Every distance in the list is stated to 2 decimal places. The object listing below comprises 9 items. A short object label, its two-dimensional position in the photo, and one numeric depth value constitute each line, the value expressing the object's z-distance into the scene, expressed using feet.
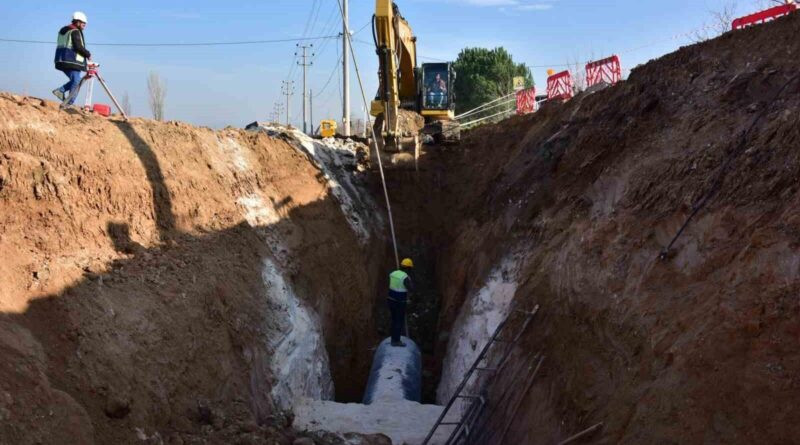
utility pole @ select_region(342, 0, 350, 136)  82.86
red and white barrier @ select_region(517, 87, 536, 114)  79.61
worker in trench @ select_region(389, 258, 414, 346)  40.84
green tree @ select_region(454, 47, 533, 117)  136.26
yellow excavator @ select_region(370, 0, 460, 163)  45.83
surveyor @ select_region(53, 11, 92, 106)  32.24
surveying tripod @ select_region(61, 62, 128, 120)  32.89
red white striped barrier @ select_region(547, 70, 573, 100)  69.56
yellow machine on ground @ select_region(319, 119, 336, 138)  86.62
